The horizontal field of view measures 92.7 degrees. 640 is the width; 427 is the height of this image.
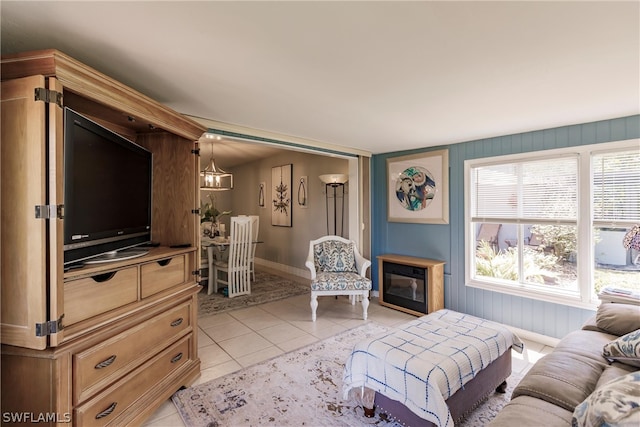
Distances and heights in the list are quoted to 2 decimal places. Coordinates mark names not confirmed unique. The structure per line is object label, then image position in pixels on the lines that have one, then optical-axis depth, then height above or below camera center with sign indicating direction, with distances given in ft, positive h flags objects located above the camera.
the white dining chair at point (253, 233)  16.66 -1.11
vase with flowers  18.35 -0.37
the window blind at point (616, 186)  8.95 +0.74
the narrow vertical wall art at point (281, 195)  20.81 +1.28
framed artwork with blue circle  13.15 +1.12
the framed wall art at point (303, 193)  19.43 +1.31
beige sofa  4.05 -2.72
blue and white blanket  5.55 -3.01
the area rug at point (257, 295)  13.92 -4.23
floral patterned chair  12.36 -2.57
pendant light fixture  16.83 +1.99
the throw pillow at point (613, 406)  2.96 -2.00
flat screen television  4.82 +0.40
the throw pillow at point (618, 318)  6.36 -2.34
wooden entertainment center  4.19 -1.24
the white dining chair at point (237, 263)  15.58 -2.59
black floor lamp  17.42 +0.92
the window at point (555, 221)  9.22 -0.34
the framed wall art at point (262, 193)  23.08 +1.58
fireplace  12.57 -3.12
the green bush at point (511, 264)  10.80 -1.98
